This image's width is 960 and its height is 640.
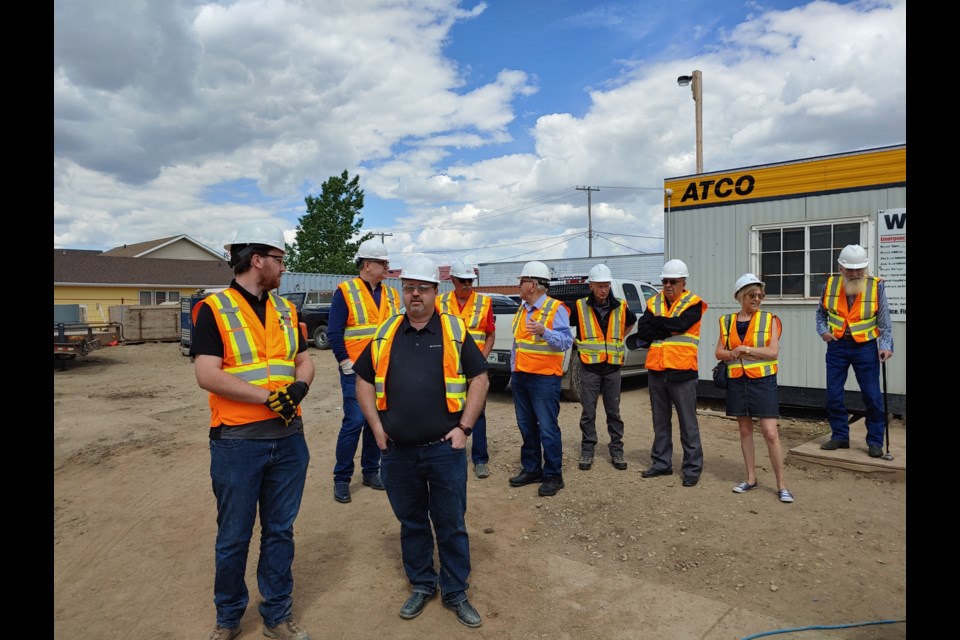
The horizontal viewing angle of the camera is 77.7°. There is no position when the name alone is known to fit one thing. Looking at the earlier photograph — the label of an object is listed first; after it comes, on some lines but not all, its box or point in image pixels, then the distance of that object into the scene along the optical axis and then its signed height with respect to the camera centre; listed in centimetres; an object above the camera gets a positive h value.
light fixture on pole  1511 +574
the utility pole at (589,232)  4812 +667
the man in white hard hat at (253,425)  289 -55
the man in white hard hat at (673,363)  539 -44
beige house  2991 +195
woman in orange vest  490 -46
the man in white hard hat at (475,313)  563 +1
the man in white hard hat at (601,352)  572 -36
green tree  3762 +526
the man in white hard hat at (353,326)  498 -10
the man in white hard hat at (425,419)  320 -57
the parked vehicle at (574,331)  885 -28
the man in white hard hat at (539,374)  518 -53
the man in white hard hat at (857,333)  566 -19
